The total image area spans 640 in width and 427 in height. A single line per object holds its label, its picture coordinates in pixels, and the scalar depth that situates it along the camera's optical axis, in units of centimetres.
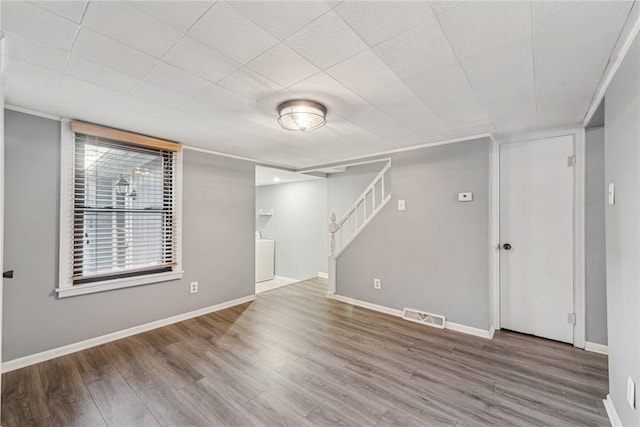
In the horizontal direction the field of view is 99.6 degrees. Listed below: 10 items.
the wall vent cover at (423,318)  321
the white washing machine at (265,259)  614
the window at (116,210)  257
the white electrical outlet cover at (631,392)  137
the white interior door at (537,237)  276
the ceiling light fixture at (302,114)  207
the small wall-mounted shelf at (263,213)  689
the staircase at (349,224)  395
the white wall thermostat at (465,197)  304
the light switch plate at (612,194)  162
